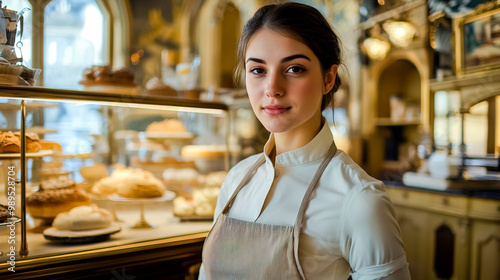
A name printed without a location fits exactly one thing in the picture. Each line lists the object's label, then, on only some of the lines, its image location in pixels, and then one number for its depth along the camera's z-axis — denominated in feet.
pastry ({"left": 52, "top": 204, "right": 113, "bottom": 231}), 5.48
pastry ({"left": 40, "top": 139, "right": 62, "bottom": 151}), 5.90
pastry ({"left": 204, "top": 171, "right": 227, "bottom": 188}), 8.70
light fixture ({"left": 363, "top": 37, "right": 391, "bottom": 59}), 15.24
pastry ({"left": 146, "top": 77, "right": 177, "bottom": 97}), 7.46
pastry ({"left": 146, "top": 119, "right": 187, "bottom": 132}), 10.92
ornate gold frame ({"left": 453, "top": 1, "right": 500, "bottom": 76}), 11.32
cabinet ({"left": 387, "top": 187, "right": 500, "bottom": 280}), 9.18
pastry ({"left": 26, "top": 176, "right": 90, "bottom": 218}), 5.68
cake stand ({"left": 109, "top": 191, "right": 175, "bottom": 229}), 6.38
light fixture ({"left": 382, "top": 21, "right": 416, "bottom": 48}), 13.97
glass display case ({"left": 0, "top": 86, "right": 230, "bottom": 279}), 4.92
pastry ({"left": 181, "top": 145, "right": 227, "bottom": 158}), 10.37
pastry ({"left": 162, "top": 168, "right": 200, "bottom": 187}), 8.53
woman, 3.10
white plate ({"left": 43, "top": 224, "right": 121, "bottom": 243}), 5.26
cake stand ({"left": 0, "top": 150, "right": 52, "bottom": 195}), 5.05
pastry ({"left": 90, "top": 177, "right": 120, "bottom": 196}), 6.76
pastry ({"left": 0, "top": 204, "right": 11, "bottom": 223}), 4.66
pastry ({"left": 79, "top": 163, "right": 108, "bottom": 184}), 7.28
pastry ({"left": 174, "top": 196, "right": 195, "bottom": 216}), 7.08
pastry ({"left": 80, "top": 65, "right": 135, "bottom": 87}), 6.67
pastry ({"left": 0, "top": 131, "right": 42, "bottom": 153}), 4.85
